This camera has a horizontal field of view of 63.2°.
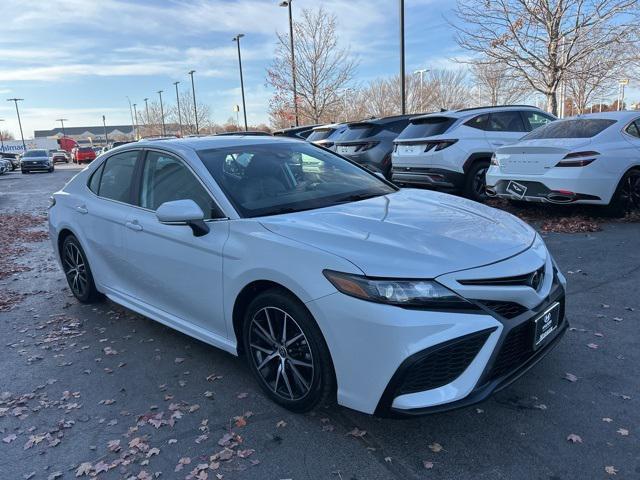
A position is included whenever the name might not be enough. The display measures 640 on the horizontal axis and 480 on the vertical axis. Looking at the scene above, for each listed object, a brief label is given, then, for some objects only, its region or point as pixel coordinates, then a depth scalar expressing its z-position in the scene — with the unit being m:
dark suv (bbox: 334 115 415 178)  11.24
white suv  9.02
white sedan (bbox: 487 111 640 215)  6.94
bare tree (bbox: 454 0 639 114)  13.81
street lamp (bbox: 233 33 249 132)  33.34
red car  52.03
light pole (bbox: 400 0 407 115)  16.11
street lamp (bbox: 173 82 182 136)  59.21
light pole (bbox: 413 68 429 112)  49.62
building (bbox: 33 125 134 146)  117.93
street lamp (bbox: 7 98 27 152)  87.19
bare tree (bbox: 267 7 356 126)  26.91
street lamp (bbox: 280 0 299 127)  25.33
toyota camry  2.51
